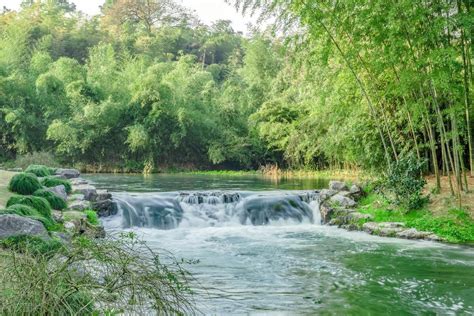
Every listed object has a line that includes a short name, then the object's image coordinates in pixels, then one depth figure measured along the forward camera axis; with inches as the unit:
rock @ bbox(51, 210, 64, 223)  329.4
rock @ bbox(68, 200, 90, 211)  388.7
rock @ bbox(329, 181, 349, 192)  511.5
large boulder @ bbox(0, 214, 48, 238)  230.5
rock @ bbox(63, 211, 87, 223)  339.0
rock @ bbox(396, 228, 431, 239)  376.5
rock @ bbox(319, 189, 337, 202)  501.7
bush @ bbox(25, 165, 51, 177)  533.4
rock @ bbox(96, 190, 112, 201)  474.3
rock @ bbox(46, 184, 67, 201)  405.4
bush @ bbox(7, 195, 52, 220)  309.0
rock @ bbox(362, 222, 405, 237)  391.4
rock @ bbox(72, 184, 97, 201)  468.8
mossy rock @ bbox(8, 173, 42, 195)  393.4
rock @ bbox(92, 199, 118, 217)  466.3
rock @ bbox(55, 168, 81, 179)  646.5
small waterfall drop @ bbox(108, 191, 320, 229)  474.3
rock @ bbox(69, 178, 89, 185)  545.3
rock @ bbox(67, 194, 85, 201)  428.2
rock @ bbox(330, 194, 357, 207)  475.5
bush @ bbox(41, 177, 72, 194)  460.8
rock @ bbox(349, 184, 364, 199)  497.0
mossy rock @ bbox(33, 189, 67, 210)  375.2
